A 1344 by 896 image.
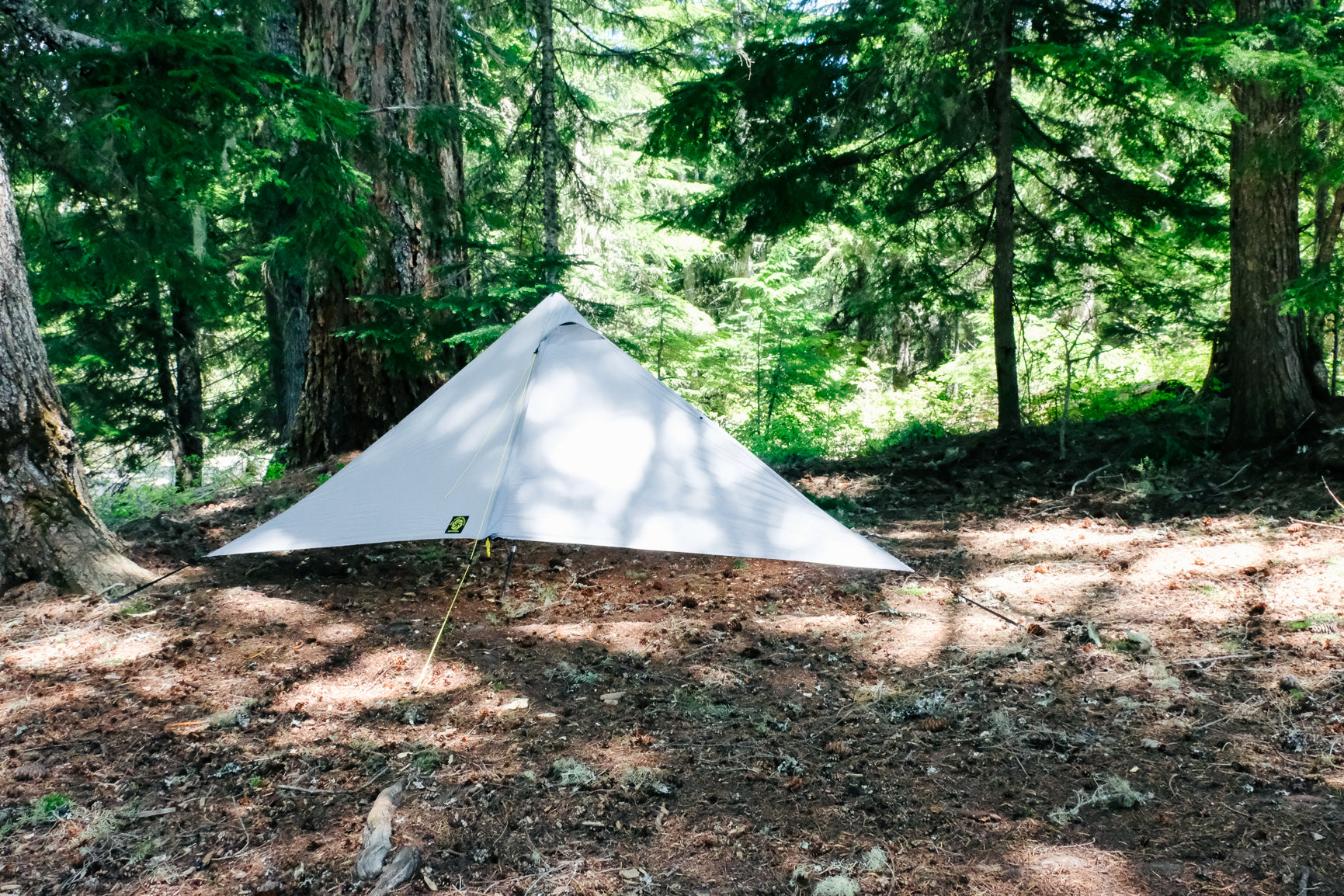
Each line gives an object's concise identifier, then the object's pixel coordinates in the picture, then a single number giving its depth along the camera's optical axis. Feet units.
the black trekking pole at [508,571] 13.67
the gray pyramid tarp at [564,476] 11.38
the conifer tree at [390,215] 18.88
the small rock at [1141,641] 10.68
